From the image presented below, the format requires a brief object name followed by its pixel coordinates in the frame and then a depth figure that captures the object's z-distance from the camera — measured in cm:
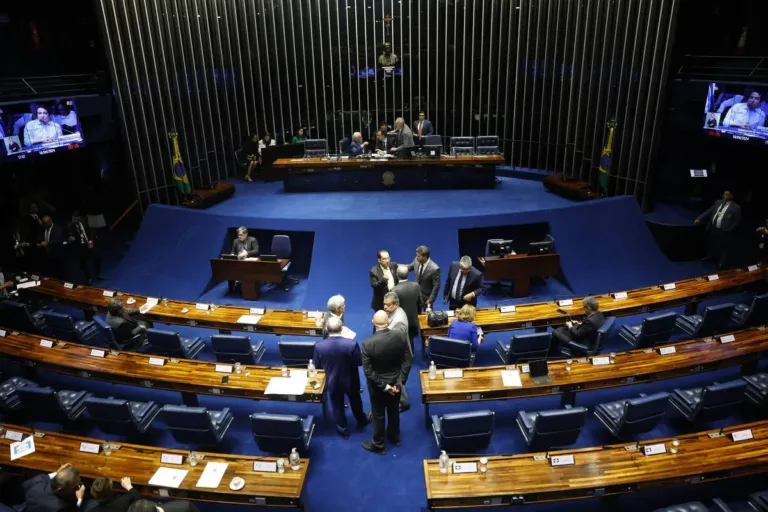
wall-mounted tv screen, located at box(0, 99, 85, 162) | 959
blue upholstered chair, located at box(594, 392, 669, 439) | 531
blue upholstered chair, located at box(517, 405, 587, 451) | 512
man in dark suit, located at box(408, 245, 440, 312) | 768
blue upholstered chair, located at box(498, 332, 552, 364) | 669
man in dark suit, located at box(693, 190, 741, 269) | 949
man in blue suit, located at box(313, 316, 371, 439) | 564
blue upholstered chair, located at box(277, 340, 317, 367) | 655
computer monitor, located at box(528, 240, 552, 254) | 945
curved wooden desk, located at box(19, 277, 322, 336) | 731
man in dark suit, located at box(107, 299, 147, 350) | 704
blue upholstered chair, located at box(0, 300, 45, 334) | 783
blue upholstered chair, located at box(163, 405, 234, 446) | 528
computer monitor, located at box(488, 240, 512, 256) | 939
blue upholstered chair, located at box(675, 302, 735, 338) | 718
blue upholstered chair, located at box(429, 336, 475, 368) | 637
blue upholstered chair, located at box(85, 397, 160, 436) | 552
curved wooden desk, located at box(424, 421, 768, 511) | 443
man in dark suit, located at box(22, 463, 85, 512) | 418
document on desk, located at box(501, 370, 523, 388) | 581
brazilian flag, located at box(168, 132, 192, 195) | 1234
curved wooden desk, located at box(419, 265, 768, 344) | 727
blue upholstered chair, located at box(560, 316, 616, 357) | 673
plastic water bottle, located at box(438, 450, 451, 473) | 464
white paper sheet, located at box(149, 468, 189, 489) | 461
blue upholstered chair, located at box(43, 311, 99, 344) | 770
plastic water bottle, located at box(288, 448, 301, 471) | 472
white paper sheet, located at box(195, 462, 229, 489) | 457
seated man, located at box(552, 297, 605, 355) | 659
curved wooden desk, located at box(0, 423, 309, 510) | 449
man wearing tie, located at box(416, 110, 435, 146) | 1370
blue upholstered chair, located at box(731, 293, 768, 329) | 727
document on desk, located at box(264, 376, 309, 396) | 575
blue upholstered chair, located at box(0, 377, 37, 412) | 611
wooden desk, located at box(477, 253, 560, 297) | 930
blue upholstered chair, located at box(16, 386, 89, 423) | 574
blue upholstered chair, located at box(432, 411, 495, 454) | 507
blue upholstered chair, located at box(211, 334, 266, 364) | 675
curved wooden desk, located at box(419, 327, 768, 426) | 577
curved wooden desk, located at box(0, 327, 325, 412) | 591
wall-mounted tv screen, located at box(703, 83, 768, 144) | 952
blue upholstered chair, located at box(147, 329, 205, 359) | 700
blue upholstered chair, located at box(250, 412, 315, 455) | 514
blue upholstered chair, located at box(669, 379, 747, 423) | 553
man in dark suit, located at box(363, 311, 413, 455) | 532
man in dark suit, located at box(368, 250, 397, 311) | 766
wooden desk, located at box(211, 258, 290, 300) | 937
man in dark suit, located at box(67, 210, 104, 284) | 957
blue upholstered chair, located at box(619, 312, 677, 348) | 699
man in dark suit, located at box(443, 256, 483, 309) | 754
